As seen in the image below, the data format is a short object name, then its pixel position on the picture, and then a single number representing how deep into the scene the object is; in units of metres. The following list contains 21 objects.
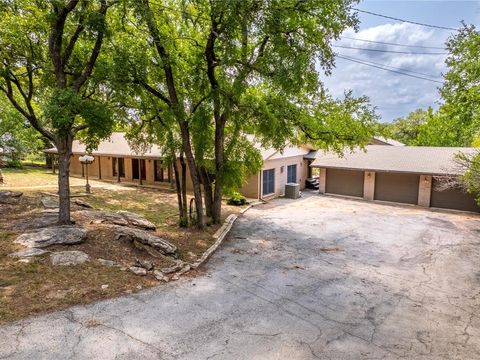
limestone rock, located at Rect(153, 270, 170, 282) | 7.86
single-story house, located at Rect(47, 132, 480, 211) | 18.98
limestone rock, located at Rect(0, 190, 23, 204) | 13.25
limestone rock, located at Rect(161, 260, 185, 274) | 8.34
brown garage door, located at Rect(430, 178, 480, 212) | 18.09
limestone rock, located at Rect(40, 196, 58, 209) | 12.78
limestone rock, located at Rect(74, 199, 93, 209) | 14.27
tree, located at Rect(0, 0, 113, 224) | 8.73
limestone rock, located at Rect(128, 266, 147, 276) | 7.89
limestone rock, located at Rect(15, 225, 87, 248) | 8.36
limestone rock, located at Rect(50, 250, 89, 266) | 7.58
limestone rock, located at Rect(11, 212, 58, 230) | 9.75
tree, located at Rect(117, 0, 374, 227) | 9.75
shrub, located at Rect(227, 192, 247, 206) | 18.70
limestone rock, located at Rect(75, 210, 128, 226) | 11.18
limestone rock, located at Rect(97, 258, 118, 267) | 8.02
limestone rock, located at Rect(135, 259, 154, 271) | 8.29
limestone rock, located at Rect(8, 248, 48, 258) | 7.65
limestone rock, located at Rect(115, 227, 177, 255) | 9.39
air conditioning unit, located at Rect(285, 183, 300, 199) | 21.56
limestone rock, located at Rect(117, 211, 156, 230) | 11.77
